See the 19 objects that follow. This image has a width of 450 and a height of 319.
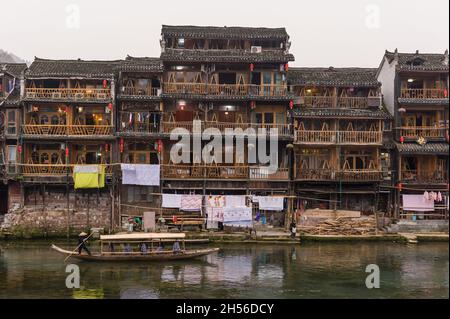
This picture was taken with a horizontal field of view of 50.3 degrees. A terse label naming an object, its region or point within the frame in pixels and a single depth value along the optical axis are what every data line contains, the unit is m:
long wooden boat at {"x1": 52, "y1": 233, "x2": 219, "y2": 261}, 33.97
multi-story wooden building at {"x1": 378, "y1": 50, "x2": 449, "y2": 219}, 46.00
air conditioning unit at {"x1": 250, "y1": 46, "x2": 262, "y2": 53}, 47.19
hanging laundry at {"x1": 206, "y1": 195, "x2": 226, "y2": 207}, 43.81
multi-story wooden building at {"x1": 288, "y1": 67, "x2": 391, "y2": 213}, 45.53
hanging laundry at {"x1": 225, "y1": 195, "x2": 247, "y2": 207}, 43.94
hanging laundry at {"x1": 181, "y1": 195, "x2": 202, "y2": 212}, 44.03
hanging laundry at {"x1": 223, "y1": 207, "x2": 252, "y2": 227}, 43.44
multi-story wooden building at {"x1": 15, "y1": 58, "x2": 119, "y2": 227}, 44.47
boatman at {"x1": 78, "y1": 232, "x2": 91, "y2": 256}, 33.78
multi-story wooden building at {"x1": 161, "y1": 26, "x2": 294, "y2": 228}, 44.69
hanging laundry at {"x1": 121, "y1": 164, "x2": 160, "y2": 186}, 43.97
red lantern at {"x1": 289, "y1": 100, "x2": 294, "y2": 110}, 45.53
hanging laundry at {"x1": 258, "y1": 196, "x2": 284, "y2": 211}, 44.09
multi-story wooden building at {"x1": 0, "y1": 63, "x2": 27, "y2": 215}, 44.81
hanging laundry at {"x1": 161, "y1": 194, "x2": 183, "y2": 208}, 44.03
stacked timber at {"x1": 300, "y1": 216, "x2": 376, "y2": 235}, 43.03
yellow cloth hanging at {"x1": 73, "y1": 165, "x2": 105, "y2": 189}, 43.50
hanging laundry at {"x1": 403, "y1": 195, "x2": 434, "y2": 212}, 45.59
